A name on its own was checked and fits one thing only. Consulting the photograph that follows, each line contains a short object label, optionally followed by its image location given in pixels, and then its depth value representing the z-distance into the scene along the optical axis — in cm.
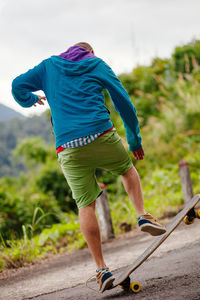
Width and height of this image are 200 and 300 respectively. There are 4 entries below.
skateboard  724
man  718
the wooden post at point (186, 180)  1059
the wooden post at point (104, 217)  980
